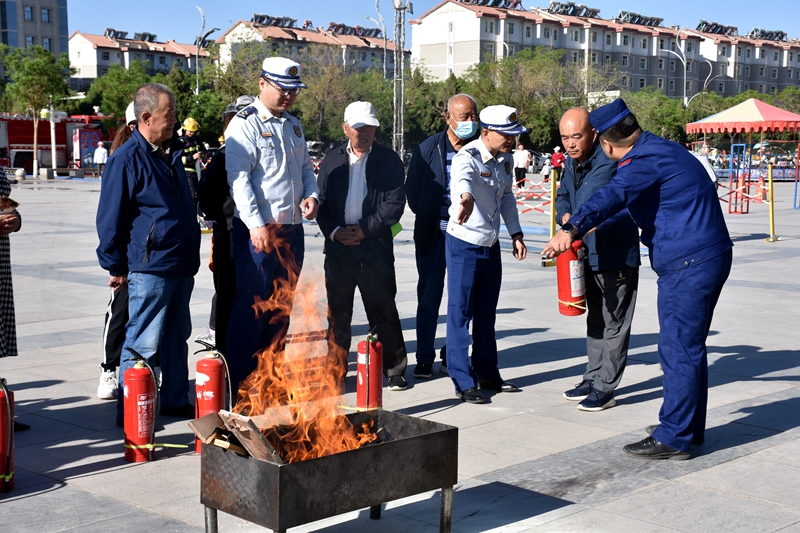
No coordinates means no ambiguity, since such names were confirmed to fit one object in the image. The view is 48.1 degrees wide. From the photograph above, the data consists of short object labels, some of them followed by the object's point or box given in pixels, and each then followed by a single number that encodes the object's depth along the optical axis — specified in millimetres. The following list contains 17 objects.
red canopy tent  23172
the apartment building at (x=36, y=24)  107938
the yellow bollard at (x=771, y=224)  17359
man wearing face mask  6816
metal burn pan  3250
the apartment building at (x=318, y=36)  120375
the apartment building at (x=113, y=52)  129625
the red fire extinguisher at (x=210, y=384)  4910
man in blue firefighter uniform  4836
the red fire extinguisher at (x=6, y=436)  4258
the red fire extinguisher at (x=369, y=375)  5316
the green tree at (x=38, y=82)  49844
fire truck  46031
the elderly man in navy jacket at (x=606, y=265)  6020
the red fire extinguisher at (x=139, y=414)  4777
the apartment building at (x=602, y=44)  115688
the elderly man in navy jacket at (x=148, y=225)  5336
